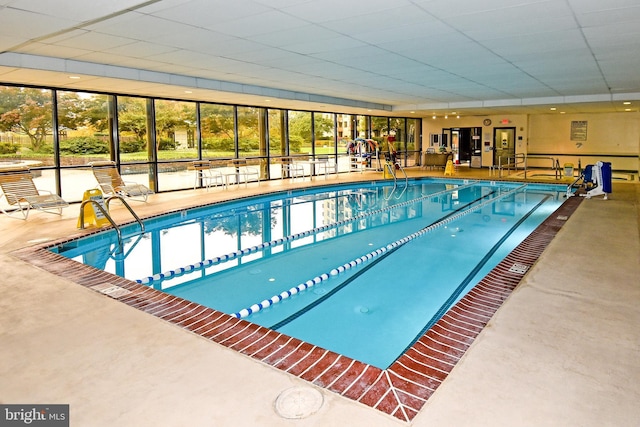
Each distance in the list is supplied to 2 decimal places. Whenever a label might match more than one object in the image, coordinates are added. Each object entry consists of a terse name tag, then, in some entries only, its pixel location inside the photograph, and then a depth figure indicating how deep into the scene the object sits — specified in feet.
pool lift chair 30.25
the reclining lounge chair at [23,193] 23.81
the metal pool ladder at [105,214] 19.76
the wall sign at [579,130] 54.80
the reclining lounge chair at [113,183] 28.96
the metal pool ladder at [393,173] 41.69
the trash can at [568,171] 43.73
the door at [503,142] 57.72
